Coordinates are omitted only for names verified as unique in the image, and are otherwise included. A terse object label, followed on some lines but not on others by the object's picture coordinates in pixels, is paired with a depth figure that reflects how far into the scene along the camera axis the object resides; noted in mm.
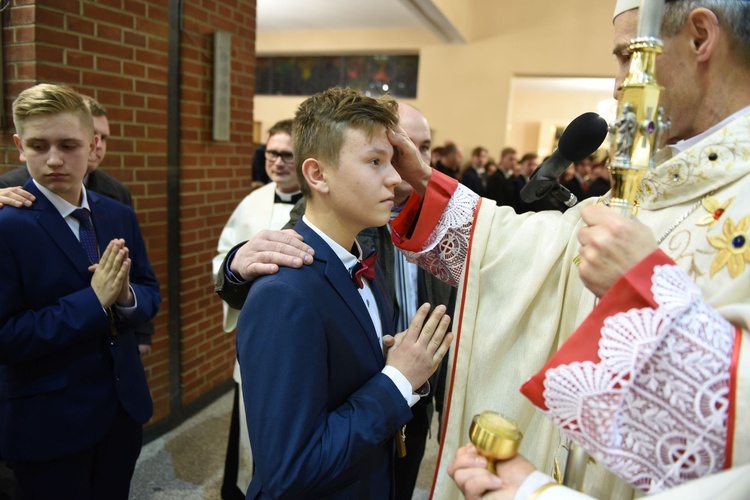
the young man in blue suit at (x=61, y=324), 1697
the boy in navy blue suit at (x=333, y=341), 1089
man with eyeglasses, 2543
